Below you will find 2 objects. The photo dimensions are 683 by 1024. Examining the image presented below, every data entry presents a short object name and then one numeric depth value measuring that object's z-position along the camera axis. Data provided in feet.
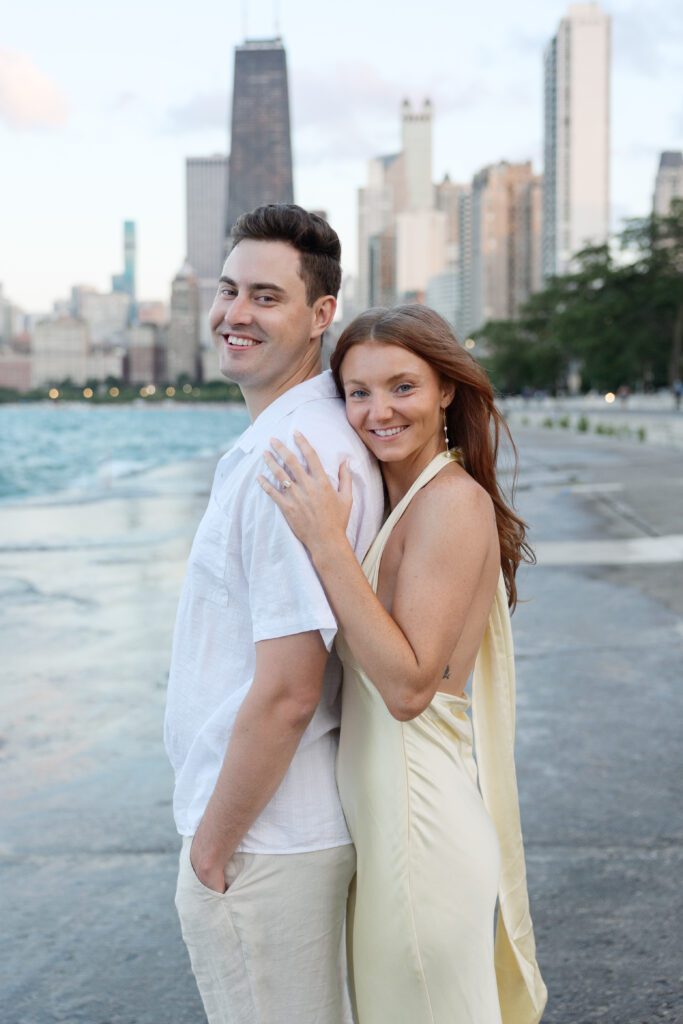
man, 6.15
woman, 6.13
